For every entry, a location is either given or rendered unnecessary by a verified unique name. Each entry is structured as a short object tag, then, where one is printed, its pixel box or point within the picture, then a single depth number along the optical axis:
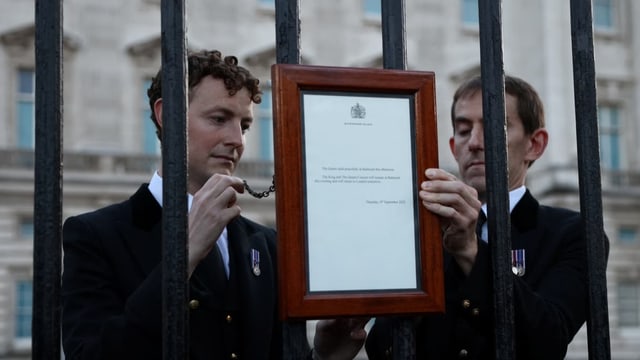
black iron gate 1.71
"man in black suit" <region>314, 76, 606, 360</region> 1.96
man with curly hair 1.90
